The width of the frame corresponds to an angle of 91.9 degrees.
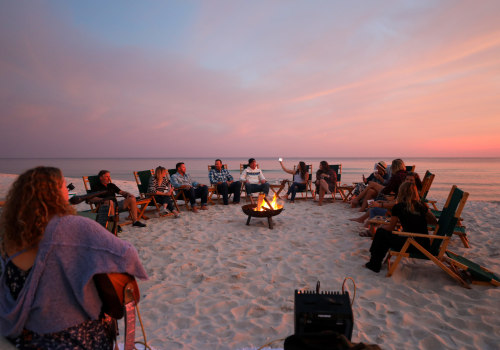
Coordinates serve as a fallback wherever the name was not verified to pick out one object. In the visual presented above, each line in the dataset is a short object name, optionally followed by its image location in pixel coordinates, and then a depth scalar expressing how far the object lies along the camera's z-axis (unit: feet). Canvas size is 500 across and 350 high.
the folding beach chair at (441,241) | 9.18
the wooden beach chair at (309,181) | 26.17
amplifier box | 4.17
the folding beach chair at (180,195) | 22.17
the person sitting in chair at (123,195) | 17.48
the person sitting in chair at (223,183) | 24.59
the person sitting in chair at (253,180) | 25.82
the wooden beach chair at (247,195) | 25.16
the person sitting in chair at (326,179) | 24.54
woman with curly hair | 3.30
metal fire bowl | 16.29
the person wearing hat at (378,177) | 21.43
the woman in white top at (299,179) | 25.85
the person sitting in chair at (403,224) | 9.95
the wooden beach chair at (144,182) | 20.62
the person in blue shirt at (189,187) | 22.15
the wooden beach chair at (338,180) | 25.80
